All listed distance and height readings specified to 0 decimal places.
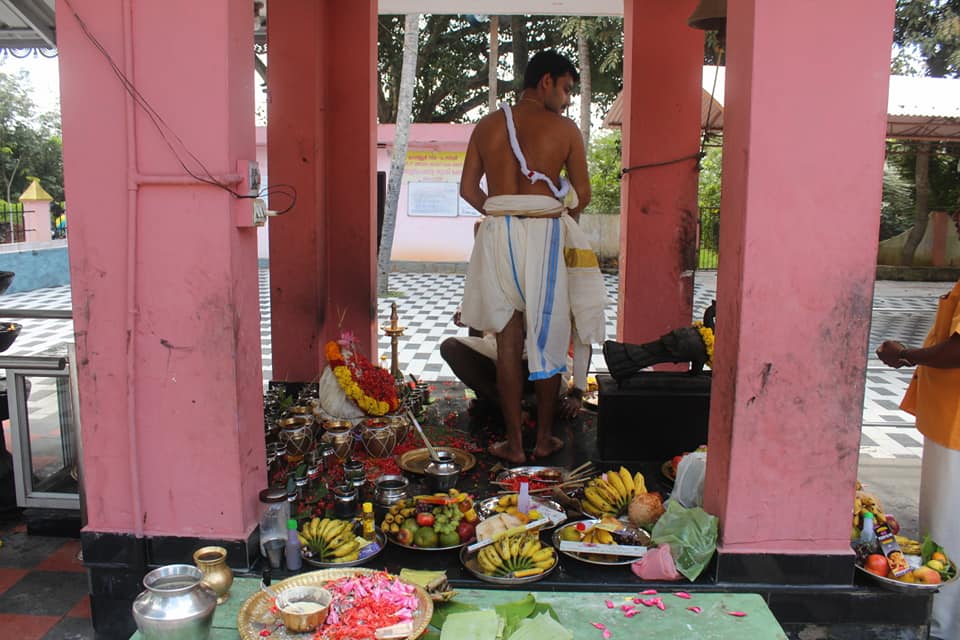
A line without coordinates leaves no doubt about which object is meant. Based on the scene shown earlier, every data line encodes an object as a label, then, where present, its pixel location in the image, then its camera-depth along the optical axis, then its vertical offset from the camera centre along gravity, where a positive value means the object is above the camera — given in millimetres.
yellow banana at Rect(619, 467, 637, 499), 3754 -1230
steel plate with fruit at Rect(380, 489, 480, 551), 3320 -1301
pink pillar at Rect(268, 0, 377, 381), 5672 +436
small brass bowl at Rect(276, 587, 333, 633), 2338 -1180
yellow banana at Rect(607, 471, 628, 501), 3734 -1234
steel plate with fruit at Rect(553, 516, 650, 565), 3247 -1333
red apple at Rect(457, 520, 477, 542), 3373 -1325
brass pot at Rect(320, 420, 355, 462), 4469 -1232
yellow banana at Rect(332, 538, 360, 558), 3174 -1331
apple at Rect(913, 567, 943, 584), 3156 -1400
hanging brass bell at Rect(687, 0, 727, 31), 4559 +1332
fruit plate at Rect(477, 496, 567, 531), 3618 -1348
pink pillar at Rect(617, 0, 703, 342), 5840 +517
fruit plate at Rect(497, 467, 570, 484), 4152 -1329
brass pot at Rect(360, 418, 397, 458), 4531 -1230
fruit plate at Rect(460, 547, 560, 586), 3055 -1390
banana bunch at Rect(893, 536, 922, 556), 3363 -1370
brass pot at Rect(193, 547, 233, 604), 2656 -1188
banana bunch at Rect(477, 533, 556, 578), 3121 -1344
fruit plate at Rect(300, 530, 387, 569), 3138 -1374
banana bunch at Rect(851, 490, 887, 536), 3393 -1244
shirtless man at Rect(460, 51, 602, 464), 4395 +238
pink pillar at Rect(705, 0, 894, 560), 2912 -106
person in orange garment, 3359 -882
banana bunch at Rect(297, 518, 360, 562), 3182 -1313
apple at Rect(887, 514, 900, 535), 3570 -1359
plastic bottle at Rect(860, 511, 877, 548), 3316 -1291
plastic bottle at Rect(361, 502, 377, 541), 3369 -1294
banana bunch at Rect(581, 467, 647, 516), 3711 -1272
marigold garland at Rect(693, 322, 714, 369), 4605 -619
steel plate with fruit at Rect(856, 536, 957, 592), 3146 -1395
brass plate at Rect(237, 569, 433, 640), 2340 -1232
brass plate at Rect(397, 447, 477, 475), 4406 -1346
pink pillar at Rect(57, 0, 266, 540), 3043 -161
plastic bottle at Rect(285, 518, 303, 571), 3088 -1297
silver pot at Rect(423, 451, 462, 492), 4062 -1296
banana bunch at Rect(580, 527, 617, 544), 3309 -1320
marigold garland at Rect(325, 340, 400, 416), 4777 -958
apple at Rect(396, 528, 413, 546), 3343 -1340
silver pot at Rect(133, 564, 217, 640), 2178 -1104
